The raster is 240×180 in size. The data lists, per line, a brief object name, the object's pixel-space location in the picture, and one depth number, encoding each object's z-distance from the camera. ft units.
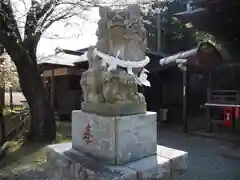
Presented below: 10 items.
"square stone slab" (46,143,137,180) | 6.03
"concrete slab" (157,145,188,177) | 7.06
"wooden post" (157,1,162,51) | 41.78
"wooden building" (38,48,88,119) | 29.57
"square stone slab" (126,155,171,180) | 6.26
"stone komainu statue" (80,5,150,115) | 6.76
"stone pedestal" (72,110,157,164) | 6.40
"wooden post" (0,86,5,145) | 18.63
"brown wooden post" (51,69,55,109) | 33.76
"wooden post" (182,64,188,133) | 22.65
